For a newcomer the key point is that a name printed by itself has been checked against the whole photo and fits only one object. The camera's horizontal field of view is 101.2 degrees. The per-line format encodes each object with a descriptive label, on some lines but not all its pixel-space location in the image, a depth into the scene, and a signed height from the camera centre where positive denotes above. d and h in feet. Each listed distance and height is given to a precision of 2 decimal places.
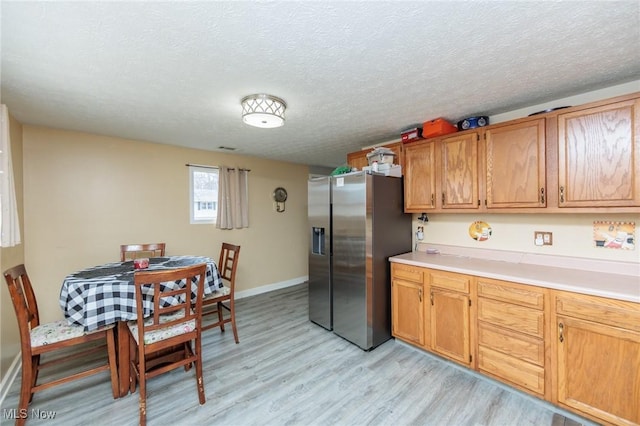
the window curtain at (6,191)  6.15 +0.62
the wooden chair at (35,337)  5.57 -2.83
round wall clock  15.83 +0.99
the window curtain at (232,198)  13.43 +0.78
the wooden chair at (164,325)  5.74 -2.66
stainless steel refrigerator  8.78 -1.34
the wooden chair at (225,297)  9.25 -2.98
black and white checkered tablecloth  6.20 -2.06
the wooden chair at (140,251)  9.81 -1.40
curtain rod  12.66 +2.38
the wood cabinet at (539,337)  5.19 -3.10
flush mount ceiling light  6.85 +2.74
